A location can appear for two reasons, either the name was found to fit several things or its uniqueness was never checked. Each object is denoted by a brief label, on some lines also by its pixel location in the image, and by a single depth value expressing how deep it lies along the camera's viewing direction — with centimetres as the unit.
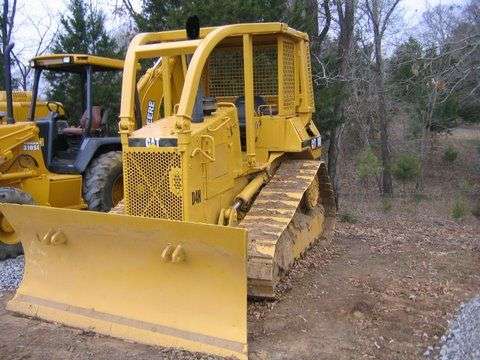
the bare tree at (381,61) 1700
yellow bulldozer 441
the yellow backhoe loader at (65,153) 712
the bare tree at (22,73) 2164
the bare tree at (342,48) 1515
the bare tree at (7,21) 1958
